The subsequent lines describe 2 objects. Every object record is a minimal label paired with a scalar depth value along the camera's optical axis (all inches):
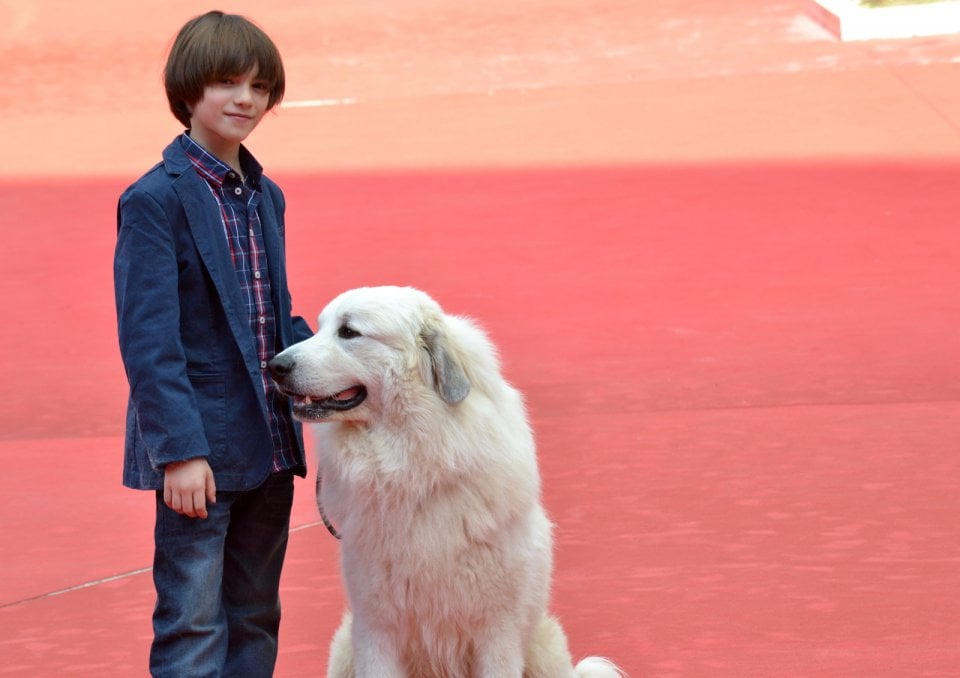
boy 259.6
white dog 279.4
